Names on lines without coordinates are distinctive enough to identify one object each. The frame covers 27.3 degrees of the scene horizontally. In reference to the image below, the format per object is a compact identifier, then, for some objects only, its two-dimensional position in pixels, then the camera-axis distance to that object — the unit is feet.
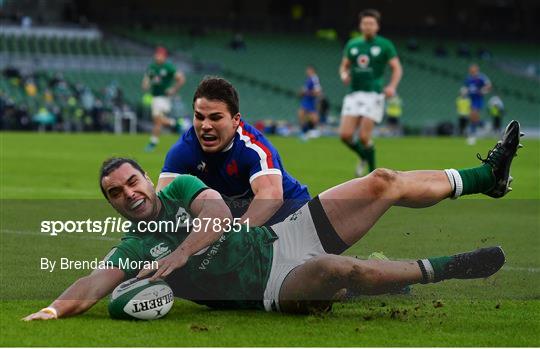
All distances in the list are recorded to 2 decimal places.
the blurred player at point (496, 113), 153.69
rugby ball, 20.27
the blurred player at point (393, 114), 151.12
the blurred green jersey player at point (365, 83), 61.16
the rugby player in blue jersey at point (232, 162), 23.20
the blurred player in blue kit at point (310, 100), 121.90
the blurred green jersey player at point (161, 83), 91.71
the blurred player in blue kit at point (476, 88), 121.80
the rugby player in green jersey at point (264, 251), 20.61
